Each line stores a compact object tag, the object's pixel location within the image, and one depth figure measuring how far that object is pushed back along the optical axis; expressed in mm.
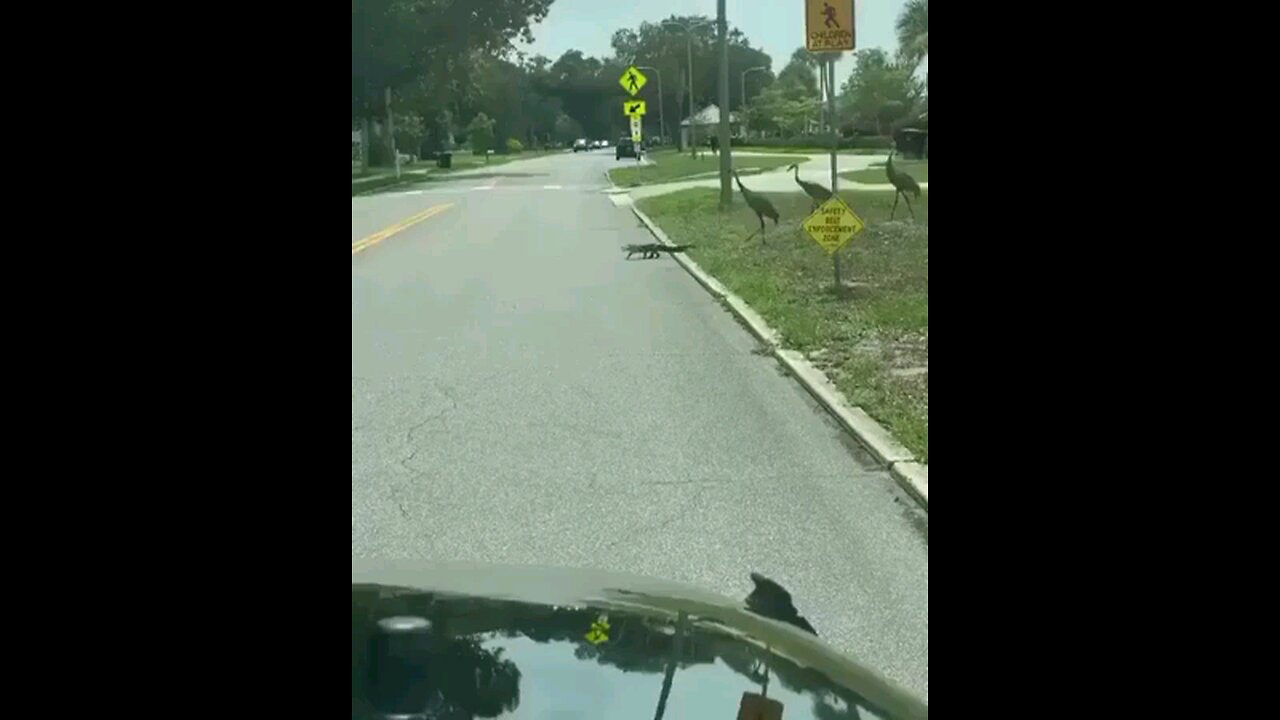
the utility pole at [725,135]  22120
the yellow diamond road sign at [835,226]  12477
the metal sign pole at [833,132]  11438
